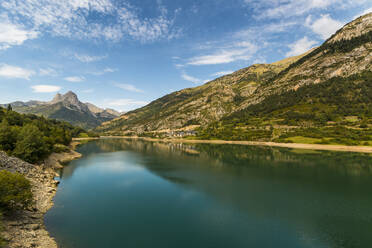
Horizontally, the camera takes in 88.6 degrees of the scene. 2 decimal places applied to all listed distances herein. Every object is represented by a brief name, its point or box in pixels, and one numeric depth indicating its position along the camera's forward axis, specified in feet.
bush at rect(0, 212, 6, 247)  61.01
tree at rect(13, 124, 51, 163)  185.37
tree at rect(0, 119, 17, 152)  183.63
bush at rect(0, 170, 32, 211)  81.87
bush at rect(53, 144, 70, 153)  294.64
